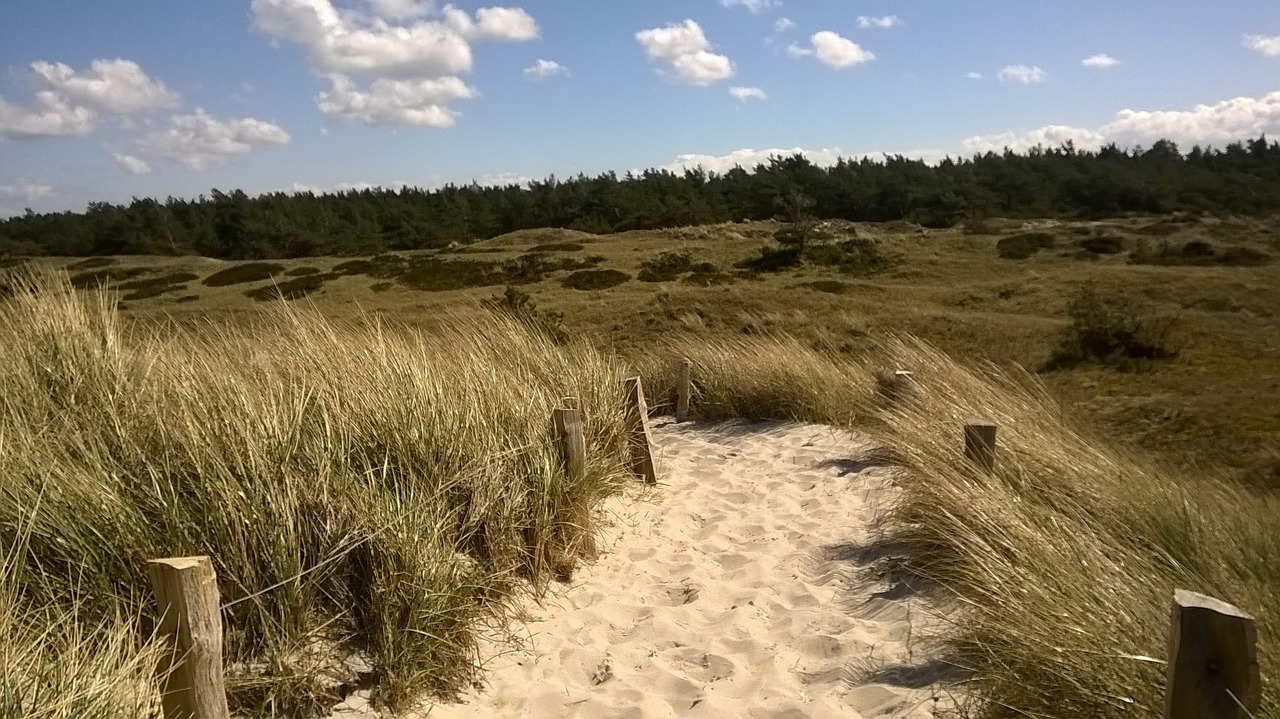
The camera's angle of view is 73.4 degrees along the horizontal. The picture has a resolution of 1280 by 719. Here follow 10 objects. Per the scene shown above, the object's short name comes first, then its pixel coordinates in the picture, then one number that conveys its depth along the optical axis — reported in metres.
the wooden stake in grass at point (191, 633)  2.71
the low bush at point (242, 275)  25.42
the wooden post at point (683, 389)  9.08
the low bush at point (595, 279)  24.30
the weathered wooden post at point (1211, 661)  1.92
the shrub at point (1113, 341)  13.37
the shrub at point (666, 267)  25.55
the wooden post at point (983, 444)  4.88
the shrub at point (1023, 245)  27.69
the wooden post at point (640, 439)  6.60
